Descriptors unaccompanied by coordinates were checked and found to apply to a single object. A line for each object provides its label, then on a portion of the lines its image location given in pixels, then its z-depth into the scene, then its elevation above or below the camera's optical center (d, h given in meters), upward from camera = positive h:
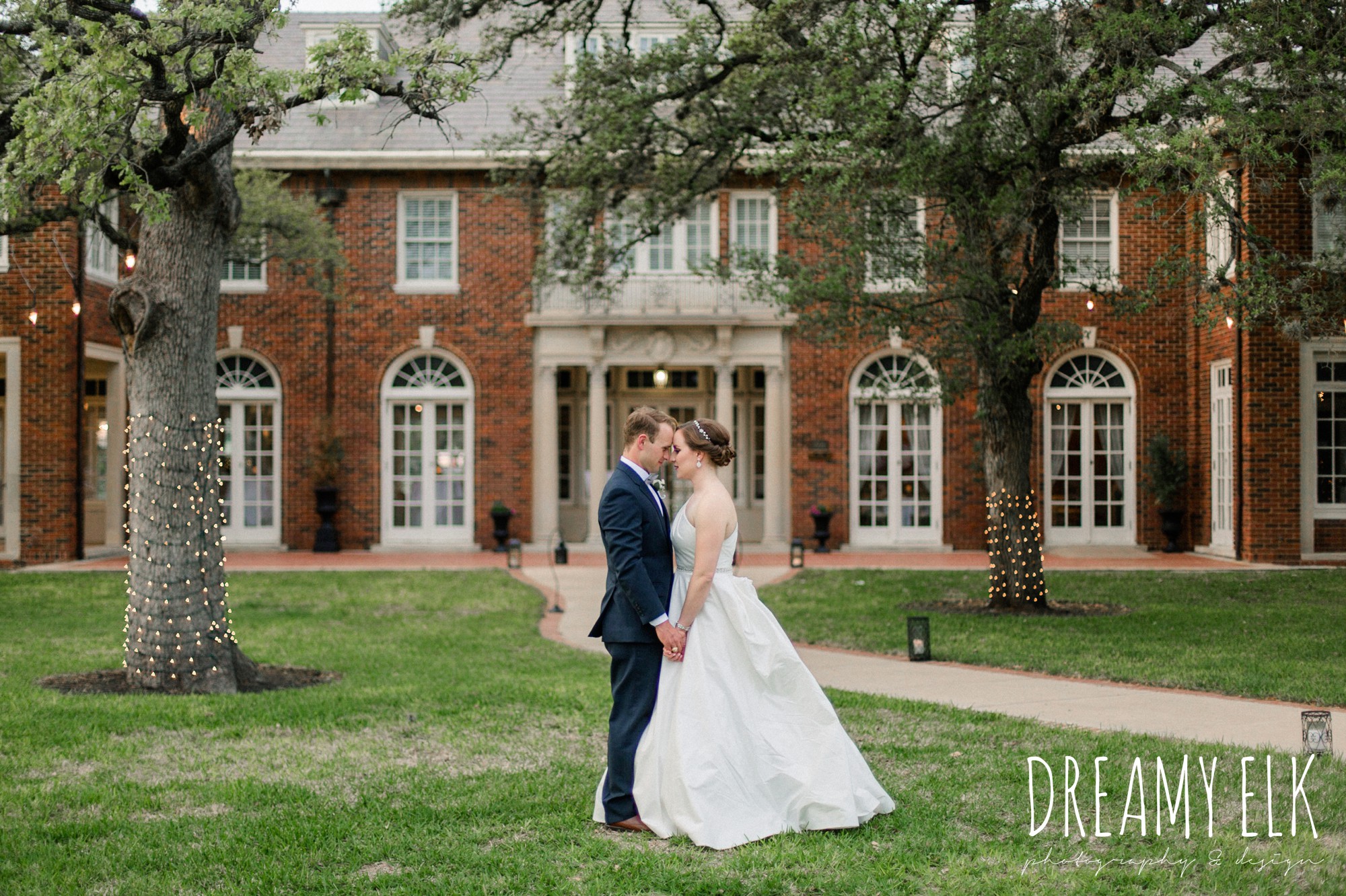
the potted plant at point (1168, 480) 20.19 -0.20
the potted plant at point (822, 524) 20.89 -0.89
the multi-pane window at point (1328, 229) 11.67 +3.17
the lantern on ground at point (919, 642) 9.95 -1.31
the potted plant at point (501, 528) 21.16 -0.94
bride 5.19 -1.02
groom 5.32 -0.50
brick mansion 21.02 +1.47
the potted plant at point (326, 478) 21.12 -0.11
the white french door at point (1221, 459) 19.30 +0.11
